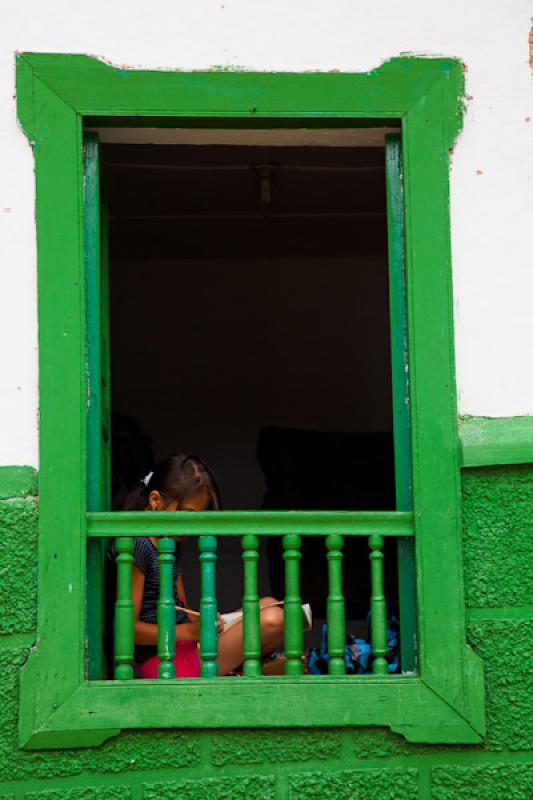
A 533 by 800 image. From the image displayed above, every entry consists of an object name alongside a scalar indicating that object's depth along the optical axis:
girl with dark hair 4.31
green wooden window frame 3.99
